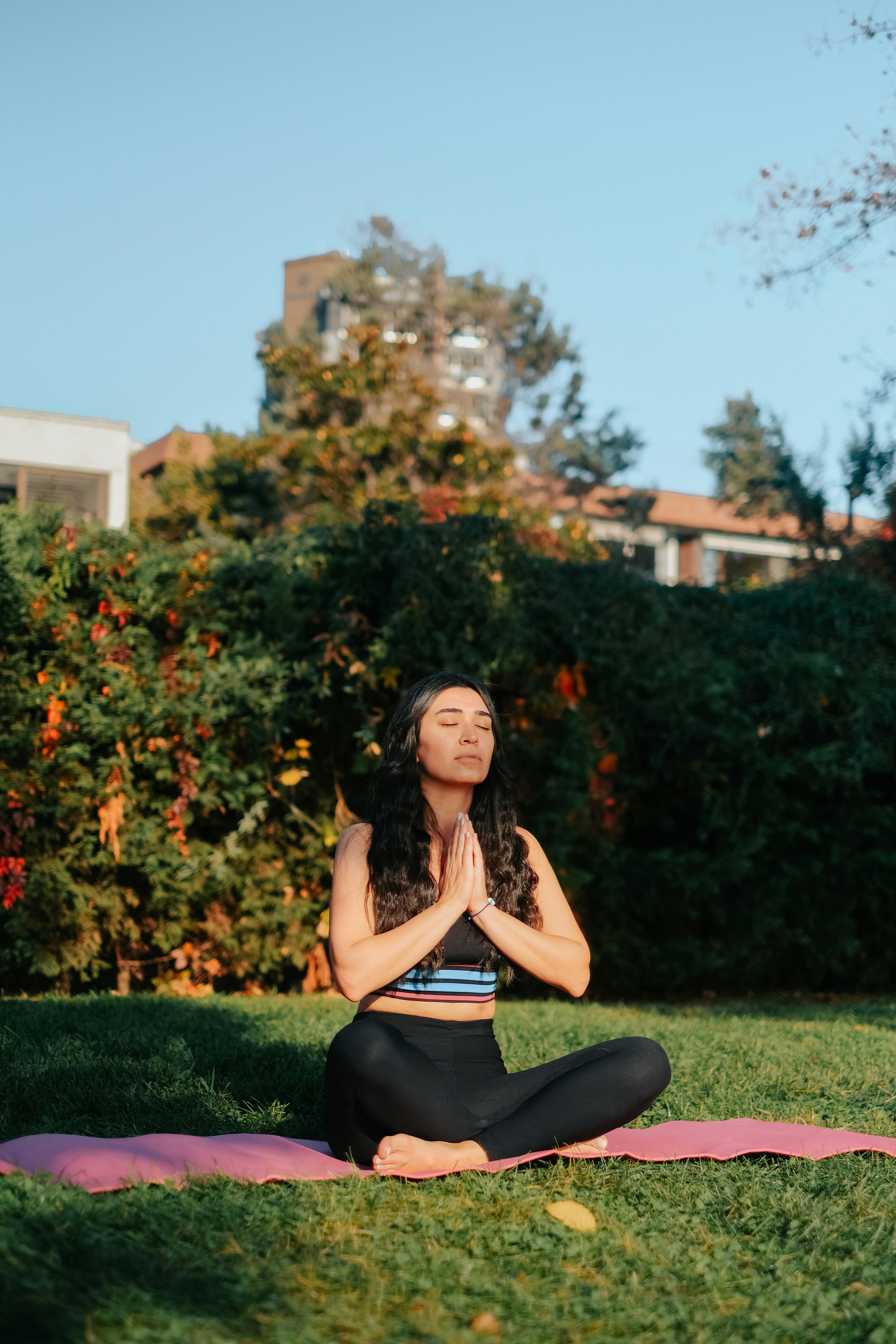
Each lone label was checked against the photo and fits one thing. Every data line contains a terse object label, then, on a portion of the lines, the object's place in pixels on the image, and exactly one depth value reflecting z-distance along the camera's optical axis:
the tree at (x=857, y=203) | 9.70
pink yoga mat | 2.96
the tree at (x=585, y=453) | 32.28
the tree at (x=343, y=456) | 18.80
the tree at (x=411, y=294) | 28.17
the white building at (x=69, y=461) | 19.70
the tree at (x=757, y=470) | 13.01
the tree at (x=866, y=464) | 11.14
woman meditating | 3.17
